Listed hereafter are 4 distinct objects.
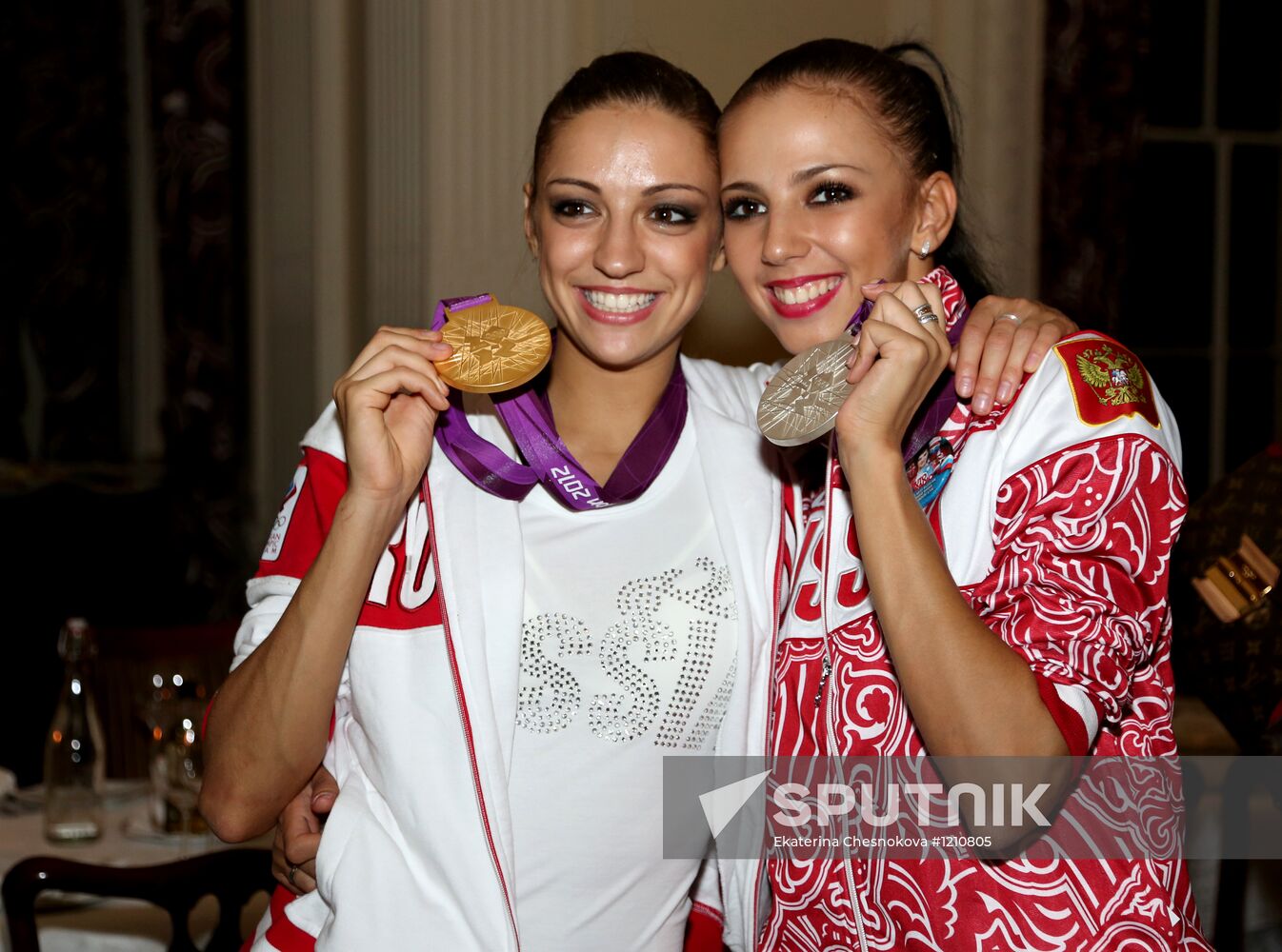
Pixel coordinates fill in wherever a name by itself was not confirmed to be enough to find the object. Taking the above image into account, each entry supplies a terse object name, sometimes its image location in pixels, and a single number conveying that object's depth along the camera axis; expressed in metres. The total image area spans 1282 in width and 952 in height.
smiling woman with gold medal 1.57
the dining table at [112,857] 2.09
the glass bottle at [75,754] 2.40
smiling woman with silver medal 1.32
